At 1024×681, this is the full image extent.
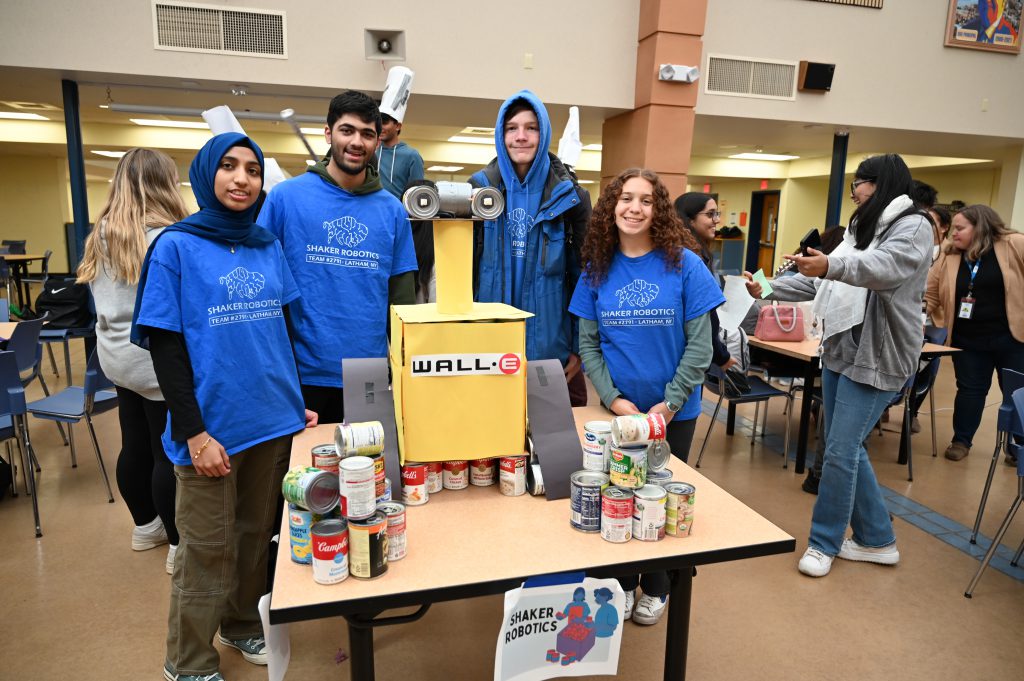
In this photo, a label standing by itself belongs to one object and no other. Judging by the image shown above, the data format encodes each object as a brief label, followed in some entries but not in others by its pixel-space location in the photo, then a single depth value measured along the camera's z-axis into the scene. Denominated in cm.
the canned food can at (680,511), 133
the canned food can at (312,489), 118
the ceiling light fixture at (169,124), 923
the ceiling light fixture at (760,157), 1201
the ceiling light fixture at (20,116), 860
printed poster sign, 124
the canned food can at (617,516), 130
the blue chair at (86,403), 296
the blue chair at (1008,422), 239
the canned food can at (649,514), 130
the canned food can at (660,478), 141
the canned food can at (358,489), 115
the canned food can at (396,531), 122
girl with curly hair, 196
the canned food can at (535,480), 150
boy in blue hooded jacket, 214
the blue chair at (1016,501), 227
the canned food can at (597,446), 142
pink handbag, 381
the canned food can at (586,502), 134
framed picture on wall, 677
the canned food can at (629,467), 134
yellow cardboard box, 142
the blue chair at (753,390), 370
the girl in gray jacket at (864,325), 214
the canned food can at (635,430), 137
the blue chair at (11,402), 274
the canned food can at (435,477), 151
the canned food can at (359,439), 125
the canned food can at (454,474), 153
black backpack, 492
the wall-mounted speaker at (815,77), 652
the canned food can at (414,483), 145
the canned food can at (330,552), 112
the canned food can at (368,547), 114
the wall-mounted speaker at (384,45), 557
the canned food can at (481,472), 154
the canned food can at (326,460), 133
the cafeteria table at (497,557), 113
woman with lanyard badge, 383
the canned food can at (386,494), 128
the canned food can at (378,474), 125
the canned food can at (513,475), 151
